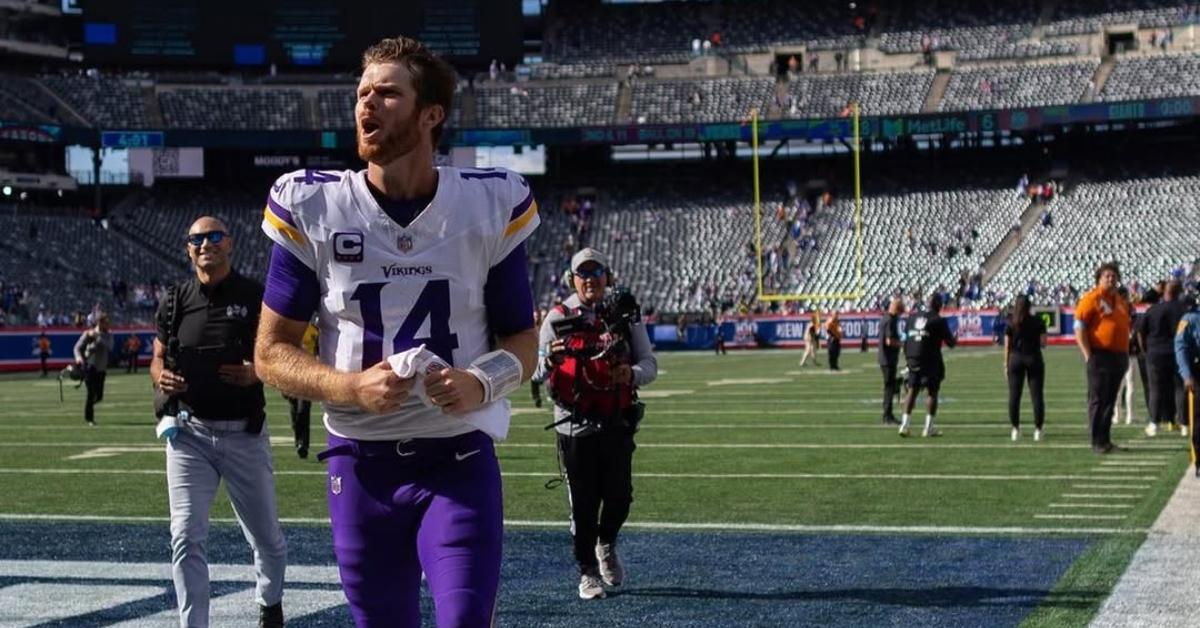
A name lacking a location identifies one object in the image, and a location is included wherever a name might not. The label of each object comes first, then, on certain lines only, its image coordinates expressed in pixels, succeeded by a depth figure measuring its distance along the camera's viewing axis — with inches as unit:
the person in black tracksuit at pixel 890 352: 804.6
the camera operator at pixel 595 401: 334.0
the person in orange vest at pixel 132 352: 1678.2
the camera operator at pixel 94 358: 894.4
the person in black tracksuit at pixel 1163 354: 696.4
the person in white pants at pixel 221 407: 289.1
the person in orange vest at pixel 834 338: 1386.6
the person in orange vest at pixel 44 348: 1640.0
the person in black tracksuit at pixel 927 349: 737.0
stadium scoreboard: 2496.3
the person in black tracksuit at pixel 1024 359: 689.6
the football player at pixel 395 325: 169.8
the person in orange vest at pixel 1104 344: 623.8
